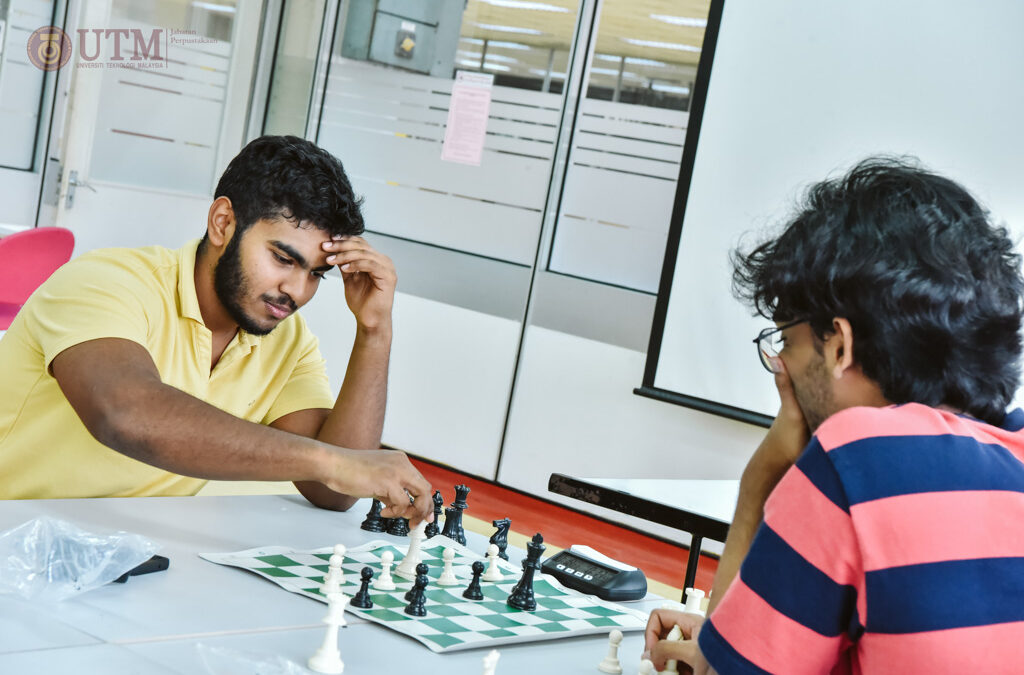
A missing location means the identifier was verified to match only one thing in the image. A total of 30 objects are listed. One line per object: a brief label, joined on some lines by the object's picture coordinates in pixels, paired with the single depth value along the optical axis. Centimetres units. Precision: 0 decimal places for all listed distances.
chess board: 141
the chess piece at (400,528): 190
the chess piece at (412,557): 163
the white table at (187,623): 116
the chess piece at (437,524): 193
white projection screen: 398
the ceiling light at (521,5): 533
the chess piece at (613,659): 141
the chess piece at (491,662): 119
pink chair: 384
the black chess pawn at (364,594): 144
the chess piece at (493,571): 169
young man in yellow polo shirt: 165
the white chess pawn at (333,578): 146
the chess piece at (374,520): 190
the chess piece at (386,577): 155
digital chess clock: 177
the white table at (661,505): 239
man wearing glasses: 89
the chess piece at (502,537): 187
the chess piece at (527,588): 158
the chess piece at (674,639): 140
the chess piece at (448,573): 162
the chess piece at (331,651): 120
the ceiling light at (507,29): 541
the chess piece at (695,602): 173
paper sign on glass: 554
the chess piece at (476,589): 158
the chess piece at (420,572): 147
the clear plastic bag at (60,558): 130
